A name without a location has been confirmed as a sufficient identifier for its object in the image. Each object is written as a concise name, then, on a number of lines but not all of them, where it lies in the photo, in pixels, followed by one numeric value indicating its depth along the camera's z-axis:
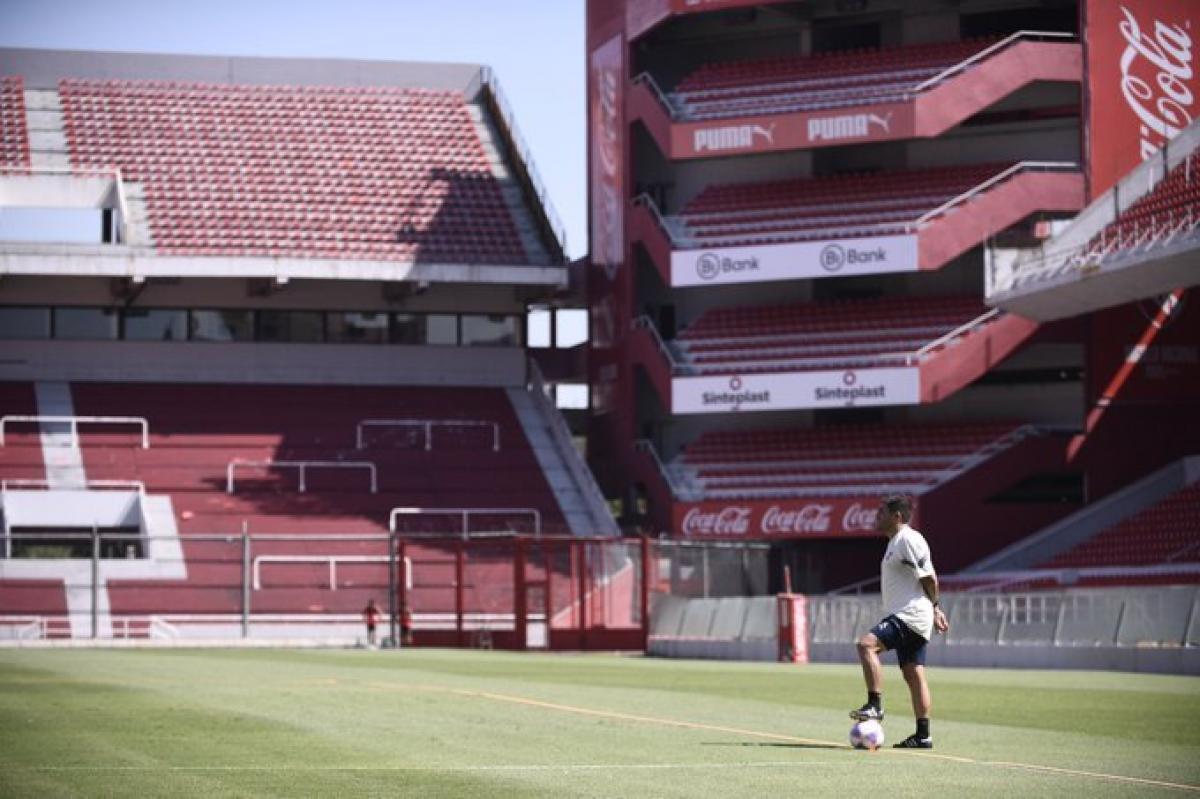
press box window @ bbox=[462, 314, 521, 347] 66.62
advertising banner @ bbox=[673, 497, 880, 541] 54.19
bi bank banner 54.97
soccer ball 15.02
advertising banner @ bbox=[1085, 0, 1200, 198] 55.28
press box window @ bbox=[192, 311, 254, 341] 63.75
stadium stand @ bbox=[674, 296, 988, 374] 56.12
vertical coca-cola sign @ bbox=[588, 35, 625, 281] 62.59
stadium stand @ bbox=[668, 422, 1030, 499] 55.19
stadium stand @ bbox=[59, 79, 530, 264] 63.00
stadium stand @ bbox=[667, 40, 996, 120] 56.78
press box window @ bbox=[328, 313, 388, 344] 65.00
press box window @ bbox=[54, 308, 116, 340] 62.66
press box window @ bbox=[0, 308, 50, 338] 62.31
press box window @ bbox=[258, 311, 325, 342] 64.44
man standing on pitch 14.88
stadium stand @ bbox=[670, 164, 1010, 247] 56.66
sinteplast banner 54.66
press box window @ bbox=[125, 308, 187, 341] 63.16
